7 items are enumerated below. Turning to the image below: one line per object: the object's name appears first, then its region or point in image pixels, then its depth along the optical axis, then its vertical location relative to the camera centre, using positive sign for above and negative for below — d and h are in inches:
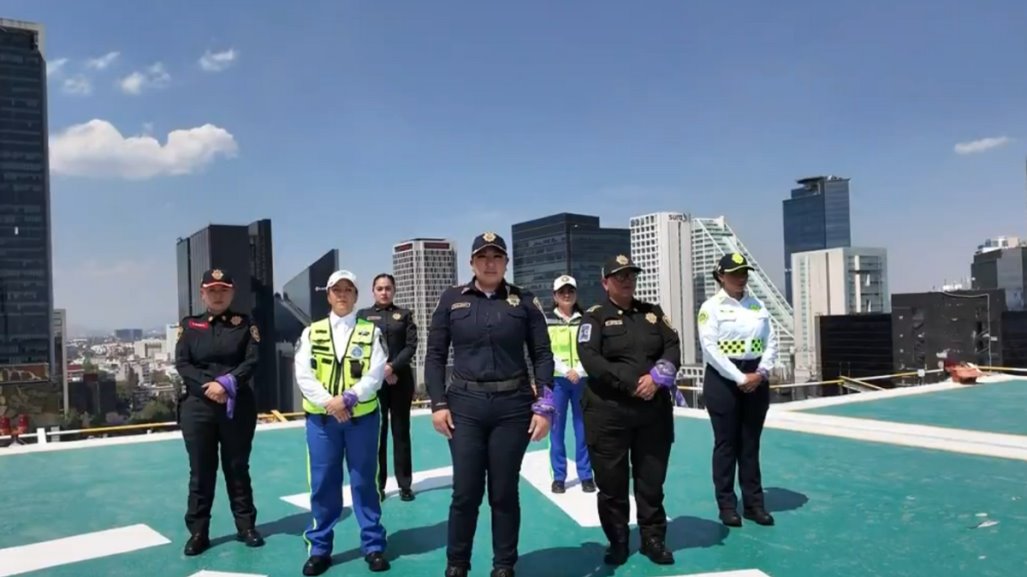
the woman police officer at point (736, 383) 181.0 -26.2
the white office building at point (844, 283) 5315.0 +34.3
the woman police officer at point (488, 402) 136.0 -22.5
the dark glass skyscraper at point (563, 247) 5438.0 +414.0
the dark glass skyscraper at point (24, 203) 4544.8 +822.3
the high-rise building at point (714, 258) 6437.0 +374.2
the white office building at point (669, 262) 5137.8 +247.2
